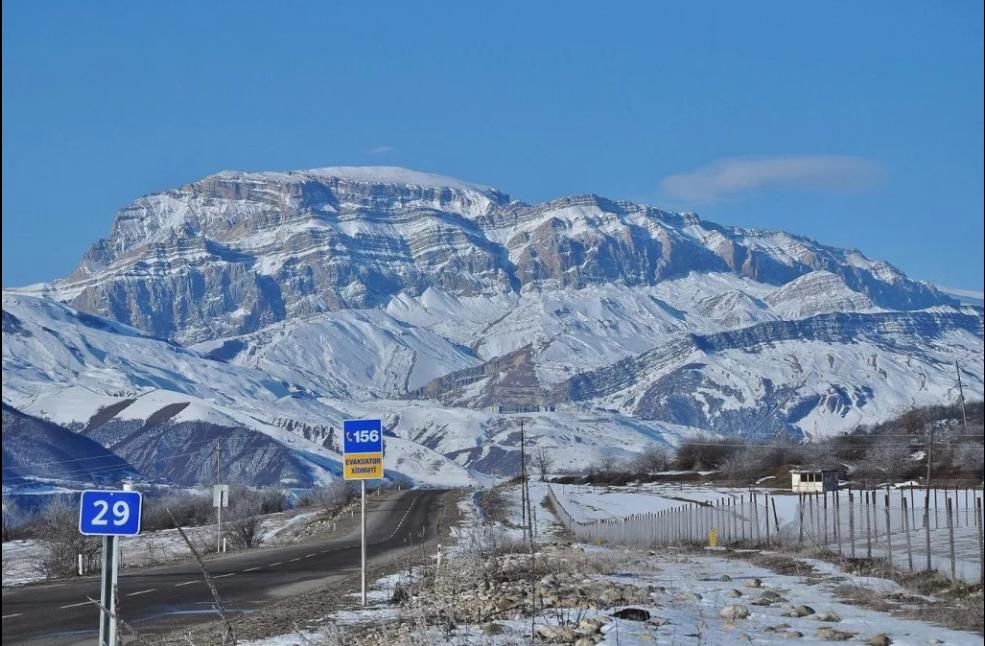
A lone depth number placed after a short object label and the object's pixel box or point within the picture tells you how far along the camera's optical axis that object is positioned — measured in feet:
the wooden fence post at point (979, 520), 63.59
